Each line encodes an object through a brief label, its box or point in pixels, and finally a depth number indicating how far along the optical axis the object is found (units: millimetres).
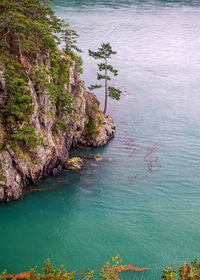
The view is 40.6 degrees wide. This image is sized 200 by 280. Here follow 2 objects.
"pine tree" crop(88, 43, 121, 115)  56781
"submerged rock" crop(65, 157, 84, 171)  46375
